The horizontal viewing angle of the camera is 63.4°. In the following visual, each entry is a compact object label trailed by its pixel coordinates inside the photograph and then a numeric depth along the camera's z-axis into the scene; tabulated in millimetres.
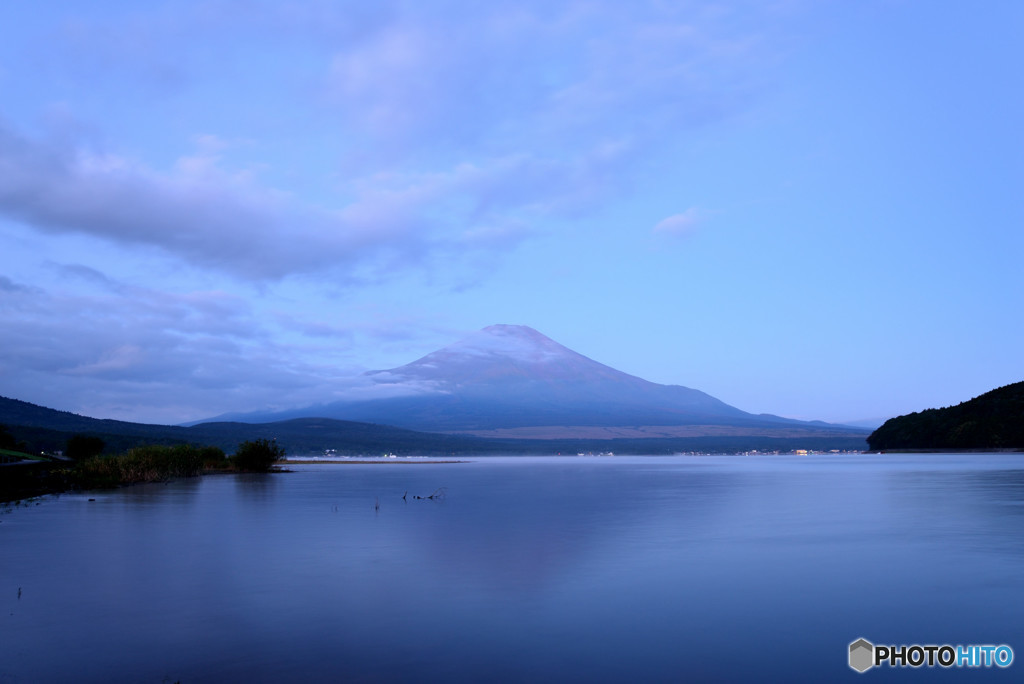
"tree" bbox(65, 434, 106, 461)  73625
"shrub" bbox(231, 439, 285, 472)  78000
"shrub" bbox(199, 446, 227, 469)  76938
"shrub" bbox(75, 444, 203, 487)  48719
